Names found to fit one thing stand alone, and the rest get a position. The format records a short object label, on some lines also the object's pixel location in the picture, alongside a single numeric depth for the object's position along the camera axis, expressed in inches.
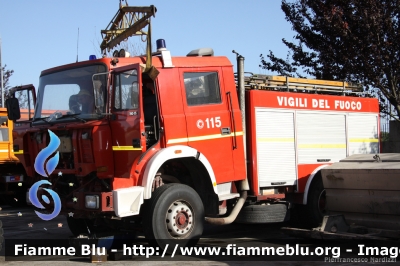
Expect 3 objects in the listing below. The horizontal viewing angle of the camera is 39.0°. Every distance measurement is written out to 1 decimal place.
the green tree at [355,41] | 509.7
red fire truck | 303.7
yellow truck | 654.5
